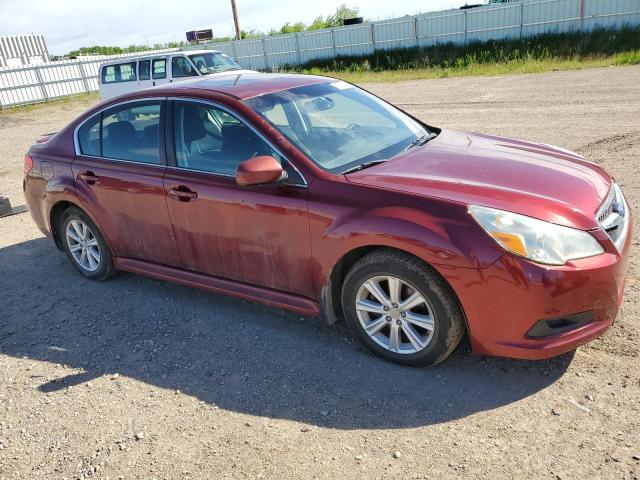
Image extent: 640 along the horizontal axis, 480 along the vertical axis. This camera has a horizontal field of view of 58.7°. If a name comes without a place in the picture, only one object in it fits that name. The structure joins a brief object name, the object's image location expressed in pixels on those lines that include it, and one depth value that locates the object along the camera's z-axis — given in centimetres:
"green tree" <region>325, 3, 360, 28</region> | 4800
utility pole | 3991
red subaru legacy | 300
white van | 1559
